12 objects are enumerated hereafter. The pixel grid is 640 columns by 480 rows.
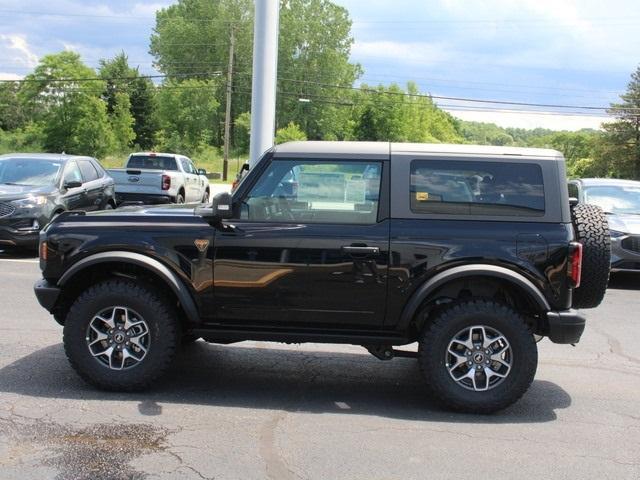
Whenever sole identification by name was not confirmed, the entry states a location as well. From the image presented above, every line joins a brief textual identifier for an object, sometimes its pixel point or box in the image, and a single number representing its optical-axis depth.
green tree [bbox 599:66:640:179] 75.69
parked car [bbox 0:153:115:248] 11.41
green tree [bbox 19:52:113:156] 62.25
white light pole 14.70
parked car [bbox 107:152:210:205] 18.94
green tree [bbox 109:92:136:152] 66.25
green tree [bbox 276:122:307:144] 53.97
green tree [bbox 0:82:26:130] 91.12
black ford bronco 4.76
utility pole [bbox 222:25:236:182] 46.88
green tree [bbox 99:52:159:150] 80.25
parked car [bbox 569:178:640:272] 10.30
